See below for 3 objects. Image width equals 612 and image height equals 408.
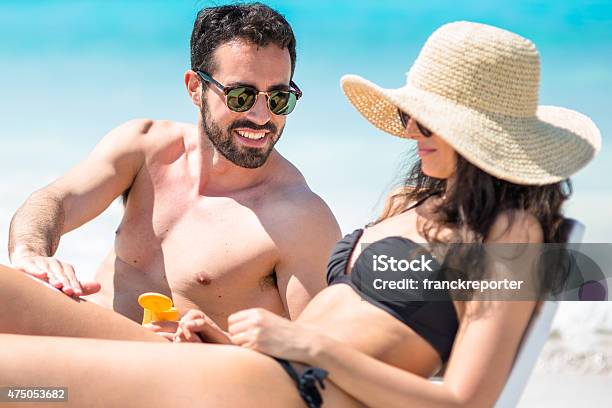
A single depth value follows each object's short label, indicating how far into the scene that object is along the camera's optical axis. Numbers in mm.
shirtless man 7516
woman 4414
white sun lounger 4488
